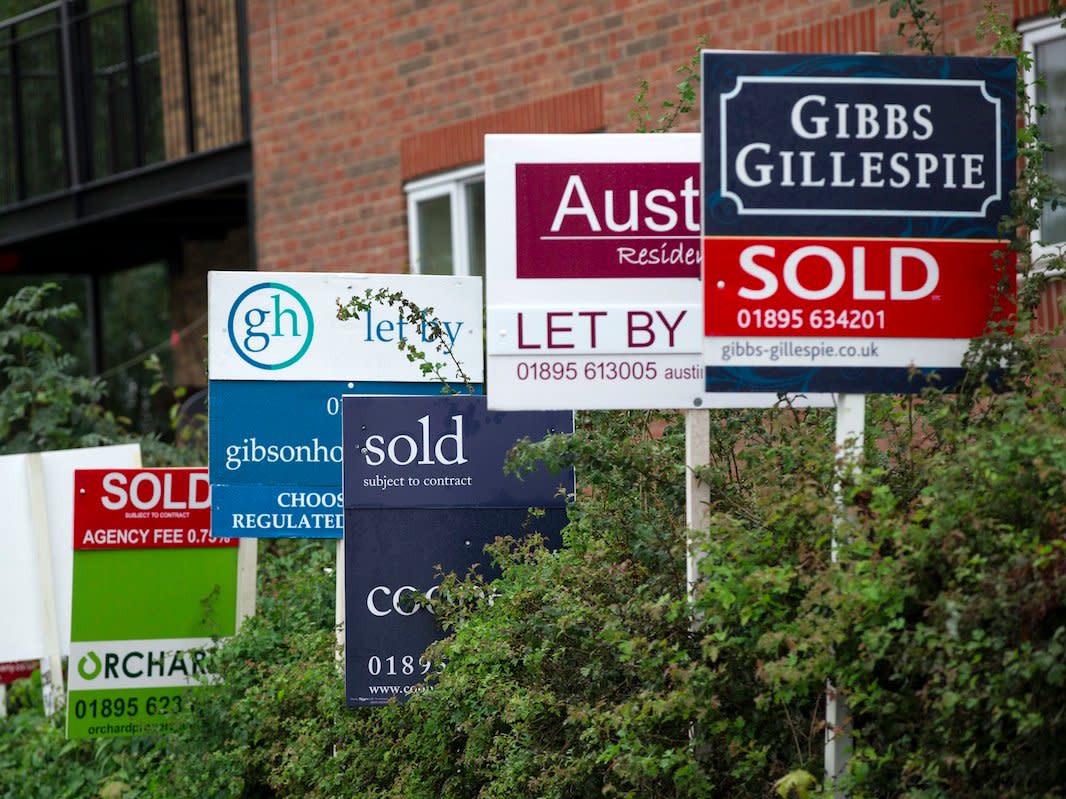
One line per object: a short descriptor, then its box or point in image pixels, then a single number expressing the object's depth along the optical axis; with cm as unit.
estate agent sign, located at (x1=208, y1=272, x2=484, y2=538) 1418
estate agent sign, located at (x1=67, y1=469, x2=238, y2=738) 1585
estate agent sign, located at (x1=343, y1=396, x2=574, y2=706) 1227
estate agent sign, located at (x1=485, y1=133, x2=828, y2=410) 1037
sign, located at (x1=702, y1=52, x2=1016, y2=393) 930
